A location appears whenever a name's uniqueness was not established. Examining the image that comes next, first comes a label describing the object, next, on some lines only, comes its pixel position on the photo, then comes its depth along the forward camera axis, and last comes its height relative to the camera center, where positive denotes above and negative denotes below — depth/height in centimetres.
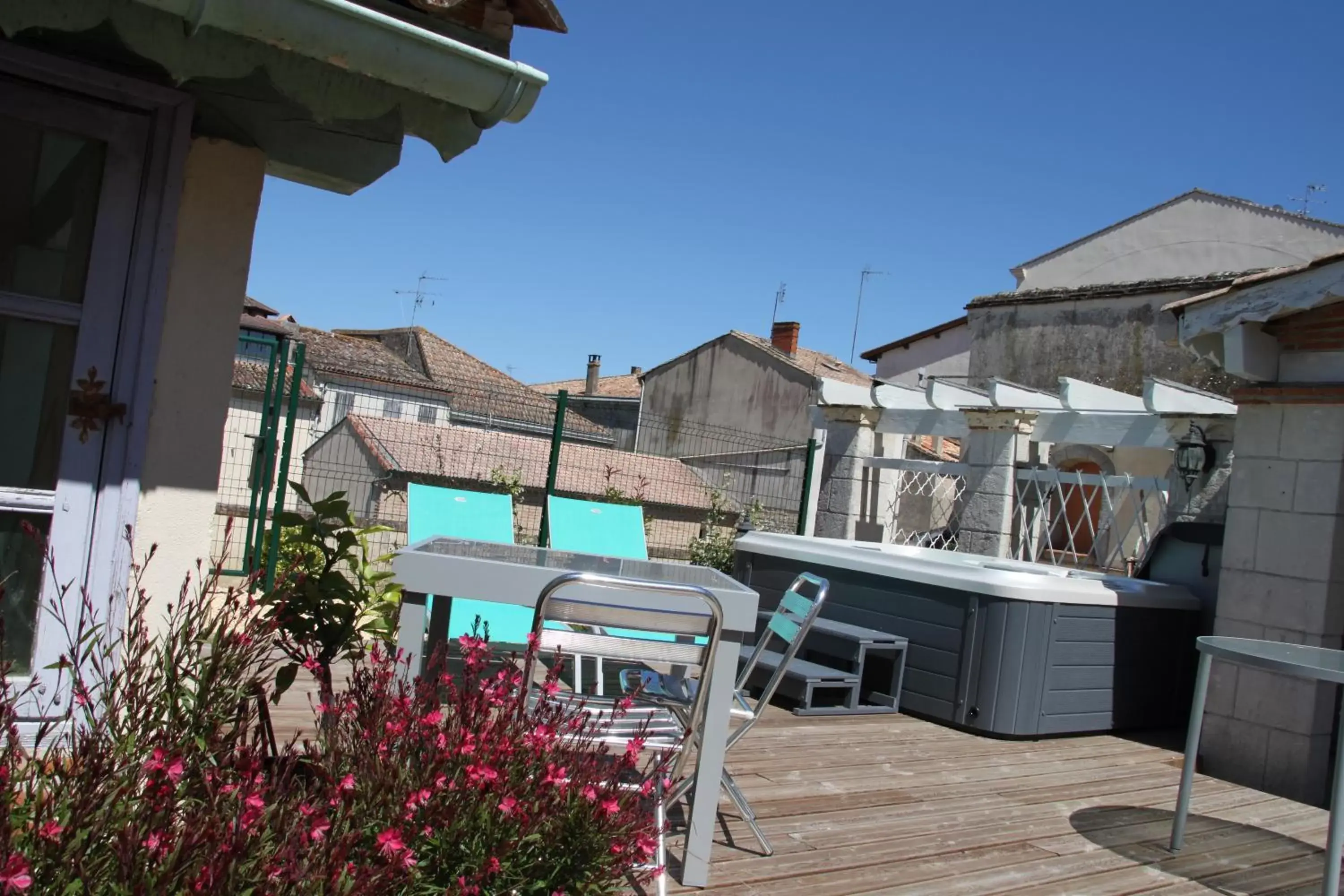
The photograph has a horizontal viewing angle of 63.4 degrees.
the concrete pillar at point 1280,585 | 502 -15
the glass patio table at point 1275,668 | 324 -36
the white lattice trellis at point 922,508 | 1184 -2
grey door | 282 +16
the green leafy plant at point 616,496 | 906 -25
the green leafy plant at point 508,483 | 912 -27
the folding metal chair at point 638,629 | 261 -39
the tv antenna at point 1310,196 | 2019 +667
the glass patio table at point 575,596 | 288 -38
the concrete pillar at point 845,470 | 1114 +27
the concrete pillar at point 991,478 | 1003 +35
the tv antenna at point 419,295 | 3209 +429
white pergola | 837 +100
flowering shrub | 154 -60
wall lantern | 717 +56
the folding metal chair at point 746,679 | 316 -65
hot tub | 567 -64
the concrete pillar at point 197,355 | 304 +16
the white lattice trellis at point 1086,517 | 995 +14
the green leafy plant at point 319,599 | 259 -43
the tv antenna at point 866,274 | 2614 +539
